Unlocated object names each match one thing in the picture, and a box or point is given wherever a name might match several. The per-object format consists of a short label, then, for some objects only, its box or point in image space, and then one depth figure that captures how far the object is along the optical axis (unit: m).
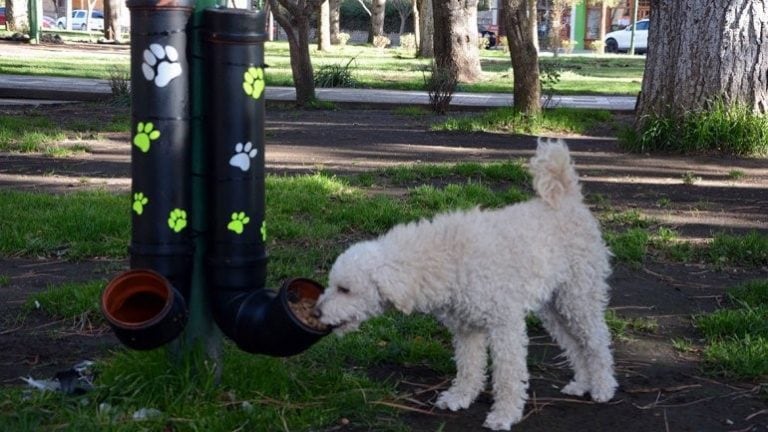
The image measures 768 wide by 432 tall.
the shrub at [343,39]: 52.84
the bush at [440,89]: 15.95
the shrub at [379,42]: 52.84
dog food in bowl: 3.89
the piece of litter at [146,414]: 3.85
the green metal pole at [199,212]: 4.01
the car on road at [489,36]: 61.69
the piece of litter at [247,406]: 3.98
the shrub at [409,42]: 48.03
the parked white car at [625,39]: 59.31
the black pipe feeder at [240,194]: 3.92
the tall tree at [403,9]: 66.69
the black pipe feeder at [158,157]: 3.86
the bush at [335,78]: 21.86
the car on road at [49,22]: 76.21
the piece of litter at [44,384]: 4.15
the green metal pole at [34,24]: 40.12
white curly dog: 3.89
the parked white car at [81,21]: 81.14
